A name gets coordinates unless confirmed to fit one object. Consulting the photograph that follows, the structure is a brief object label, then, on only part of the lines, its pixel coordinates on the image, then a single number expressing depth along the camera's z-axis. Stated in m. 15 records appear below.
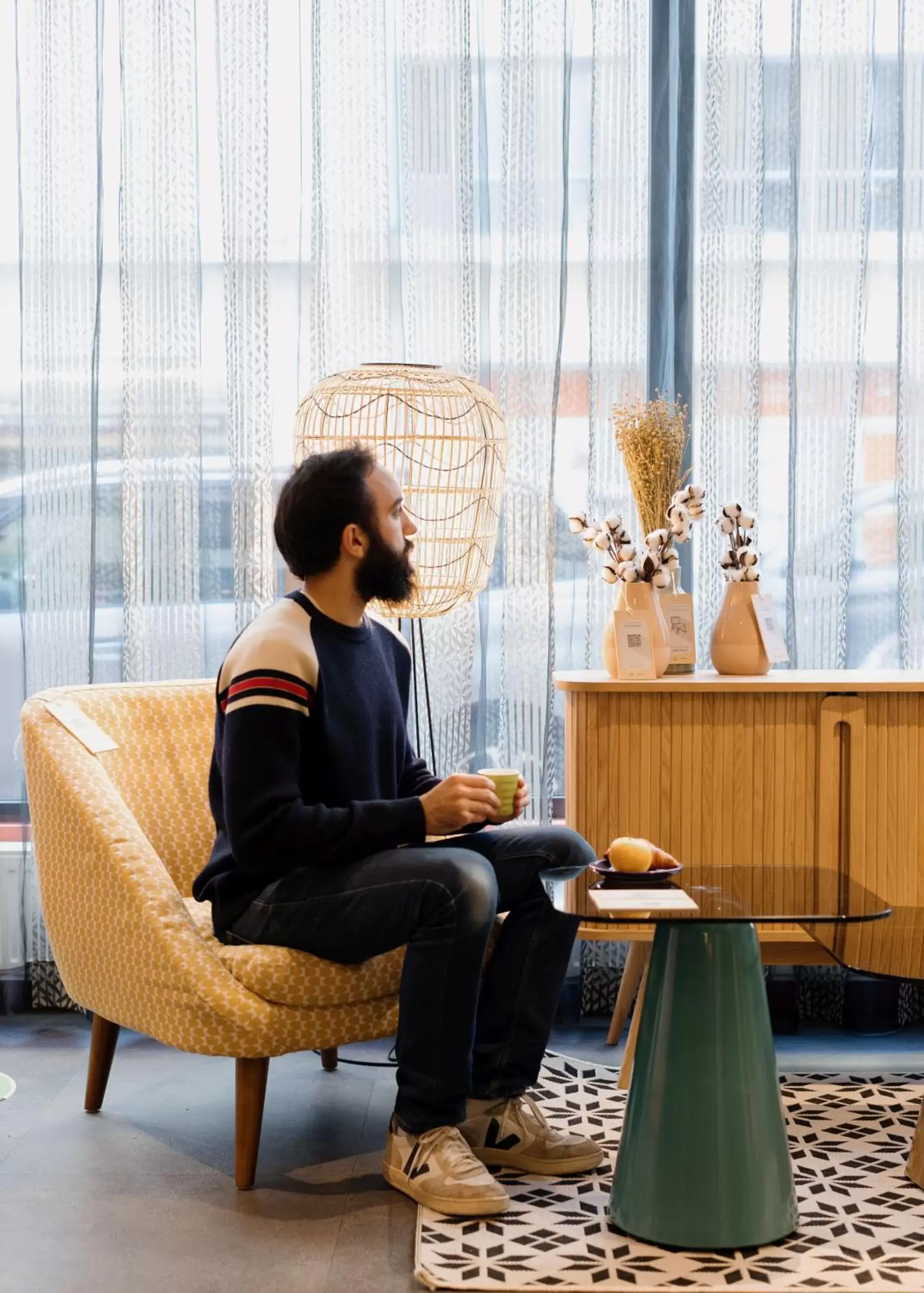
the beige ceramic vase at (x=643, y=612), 3.13
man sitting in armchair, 2.37
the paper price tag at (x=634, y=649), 3.07
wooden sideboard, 3.05
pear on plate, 2.42
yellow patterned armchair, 2.45
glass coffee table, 2.22
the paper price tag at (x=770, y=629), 3.21
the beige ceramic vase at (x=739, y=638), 3.18
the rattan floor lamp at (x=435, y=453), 3.16
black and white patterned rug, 2.15
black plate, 2.38
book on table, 2.16
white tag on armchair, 2.79
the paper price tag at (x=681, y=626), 3.19
